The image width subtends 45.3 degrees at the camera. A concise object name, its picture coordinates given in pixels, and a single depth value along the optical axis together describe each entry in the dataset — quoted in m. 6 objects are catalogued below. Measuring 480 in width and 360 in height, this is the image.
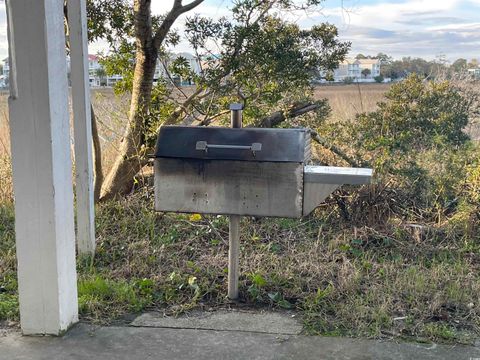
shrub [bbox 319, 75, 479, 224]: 6.27
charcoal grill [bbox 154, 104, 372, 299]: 3.84
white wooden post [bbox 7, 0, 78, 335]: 3.43
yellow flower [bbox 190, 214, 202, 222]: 6.07
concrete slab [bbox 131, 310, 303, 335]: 3.93
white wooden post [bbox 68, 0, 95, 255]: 5.07
